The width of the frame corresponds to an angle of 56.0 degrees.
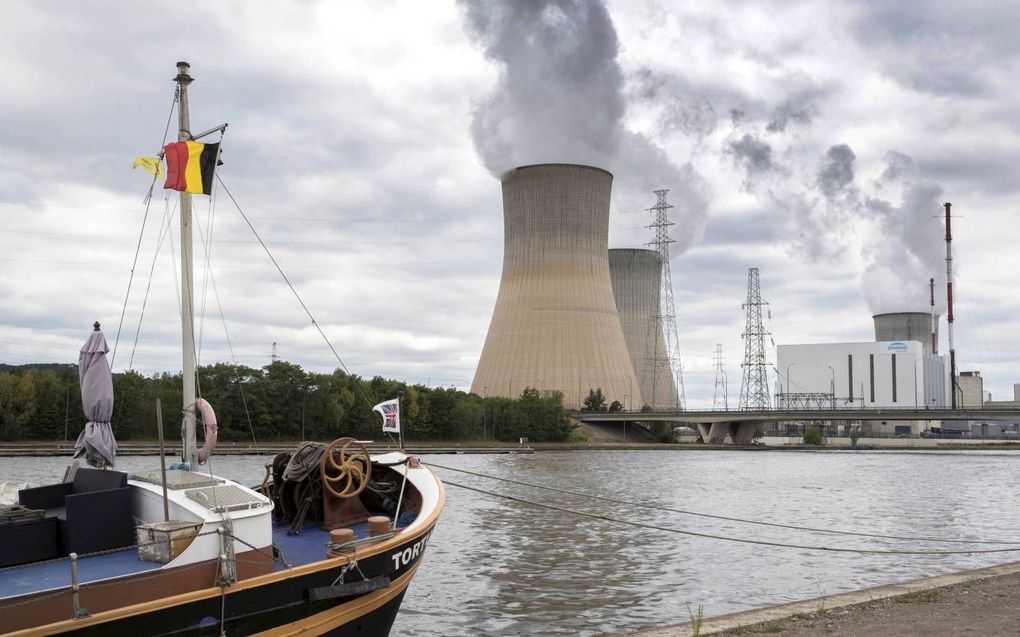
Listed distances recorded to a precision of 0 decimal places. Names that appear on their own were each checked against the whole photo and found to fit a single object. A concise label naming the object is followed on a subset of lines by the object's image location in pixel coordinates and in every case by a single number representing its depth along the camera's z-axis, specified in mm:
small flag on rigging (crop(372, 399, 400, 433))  15893
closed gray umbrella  10867
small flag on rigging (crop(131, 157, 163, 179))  13758
